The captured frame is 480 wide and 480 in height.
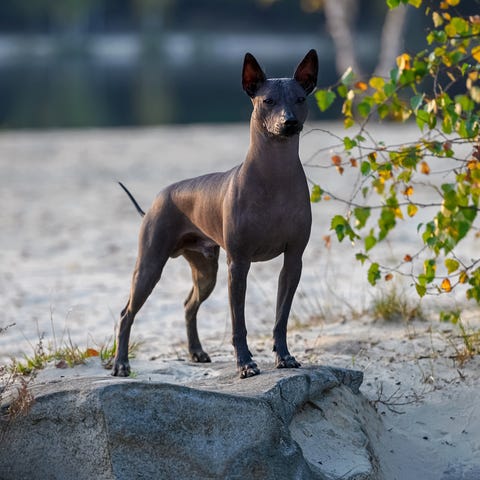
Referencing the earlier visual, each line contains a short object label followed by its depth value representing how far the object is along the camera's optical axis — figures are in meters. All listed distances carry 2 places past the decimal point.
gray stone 8.37
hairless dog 8.85
